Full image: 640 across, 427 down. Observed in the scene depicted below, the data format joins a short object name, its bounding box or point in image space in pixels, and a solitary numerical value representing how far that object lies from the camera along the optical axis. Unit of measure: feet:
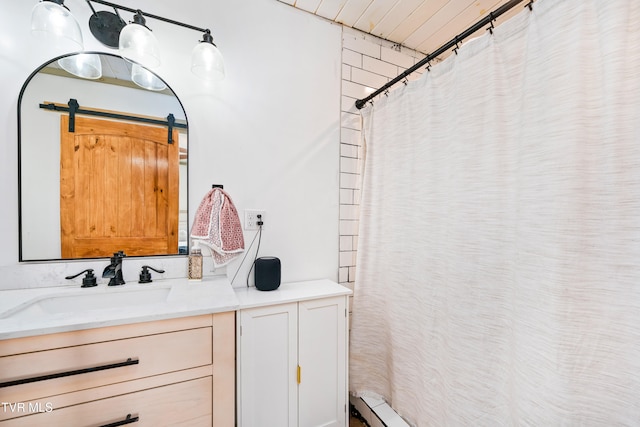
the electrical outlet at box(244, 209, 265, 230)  4.91
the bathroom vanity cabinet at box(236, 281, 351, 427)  3.82
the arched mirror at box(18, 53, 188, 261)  3.74
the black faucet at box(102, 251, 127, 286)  3.80
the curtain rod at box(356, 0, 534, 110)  2.91
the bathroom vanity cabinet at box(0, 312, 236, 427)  2.49
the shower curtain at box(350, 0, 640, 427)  2.25
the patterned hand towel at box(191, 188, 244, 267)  4.36
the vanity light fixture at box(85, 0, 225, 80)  3.58
